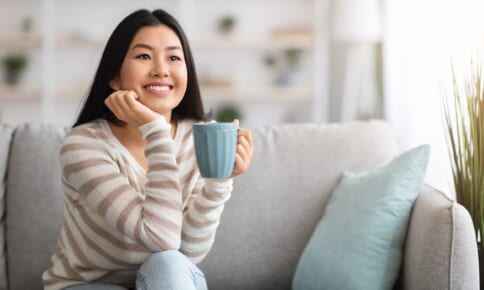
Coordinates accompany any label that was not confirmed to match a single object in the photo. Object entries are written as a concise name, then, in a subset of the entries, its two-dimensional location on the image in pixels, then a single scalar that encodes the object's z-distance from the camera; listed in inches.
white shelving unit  238.0
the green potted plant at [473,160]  97.7
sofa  105.9
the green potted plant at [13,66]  244.5
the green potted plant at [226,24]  248.3
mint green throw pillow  96.8
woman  89.8
